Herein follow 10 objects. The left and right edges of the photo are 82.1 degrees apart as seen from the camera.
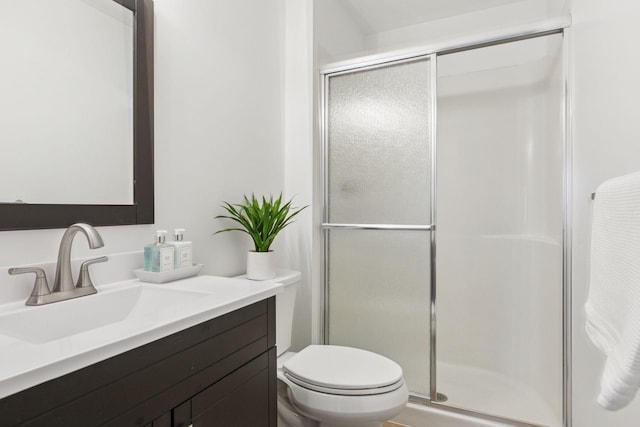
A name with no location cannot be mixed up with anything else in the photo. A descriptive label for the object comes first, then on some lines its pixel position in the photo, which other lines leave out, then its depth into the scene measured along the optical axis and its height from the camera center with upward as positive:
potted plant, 1.53 -0.07
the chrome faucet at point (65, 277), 0.88 -0.17
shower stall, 1.84 -0.05
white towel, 0.50 -0.13
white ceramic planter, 1.52 -0.22
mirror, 0.92 +0.29
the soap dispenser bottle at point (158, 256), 1.15 -0.14
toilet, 1.26 -0.62
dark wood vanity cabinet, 0.58 -0.34
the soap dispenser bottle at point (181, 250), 1.21 -0.12
